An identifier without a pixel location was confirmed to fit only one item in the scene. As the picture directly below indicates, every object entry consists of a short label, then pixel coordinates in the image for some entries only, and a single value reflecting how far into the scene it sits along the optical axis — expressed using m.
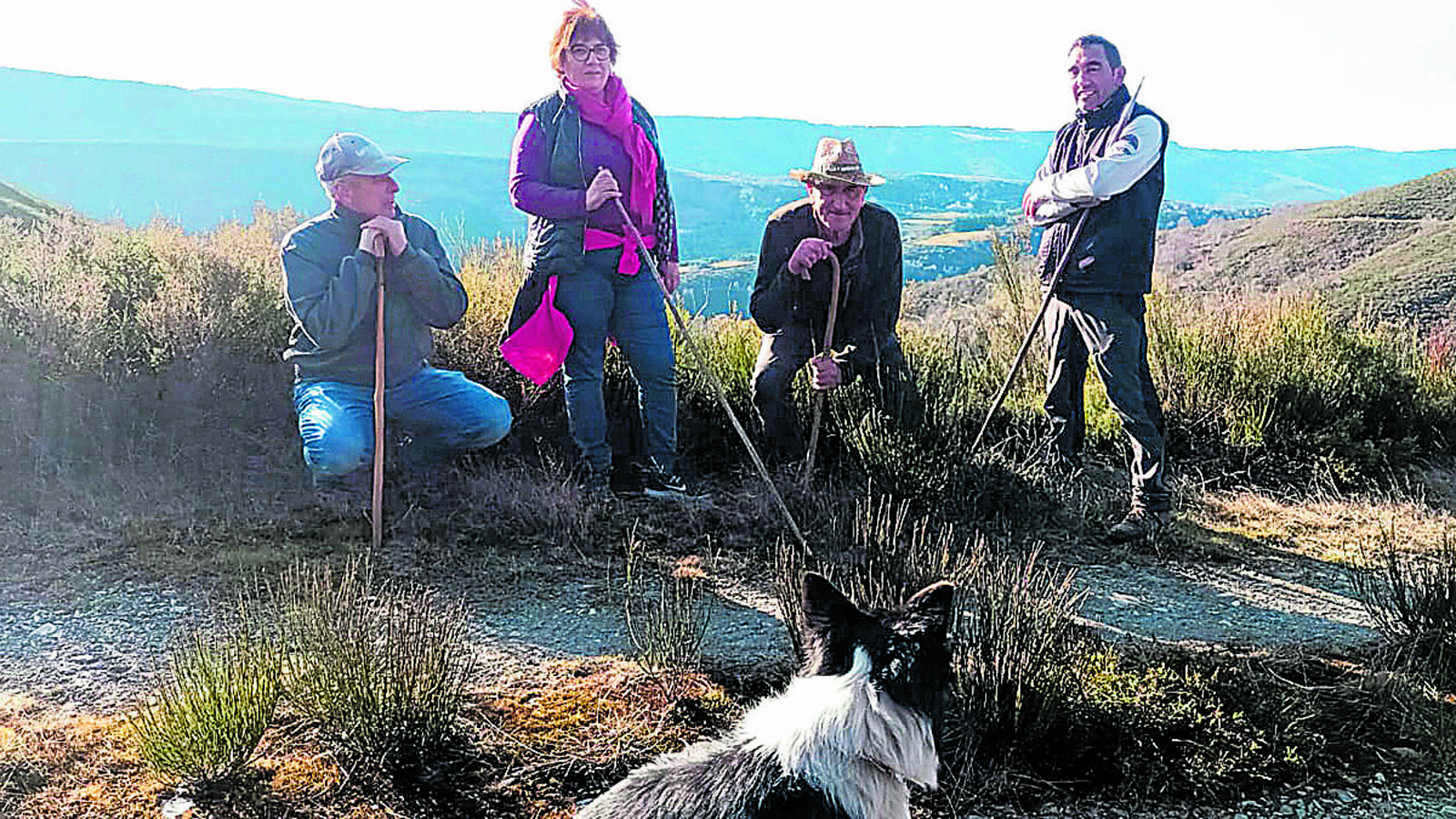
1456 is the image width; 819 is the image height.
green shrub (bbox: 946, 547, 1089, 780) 2.97
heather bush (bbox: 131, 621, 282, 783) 2.55
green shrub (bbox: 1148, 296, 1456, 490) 6.61
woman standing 4.67
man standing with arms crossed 4.66
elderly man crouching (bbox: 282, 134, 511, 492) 4.41
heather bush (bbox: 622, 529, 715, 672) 3.29
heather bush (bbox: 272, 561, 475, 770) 2.78
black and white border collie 2.04
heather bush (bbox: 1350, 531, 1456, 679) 3.47
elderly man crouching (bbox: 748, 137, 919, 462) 4.98
